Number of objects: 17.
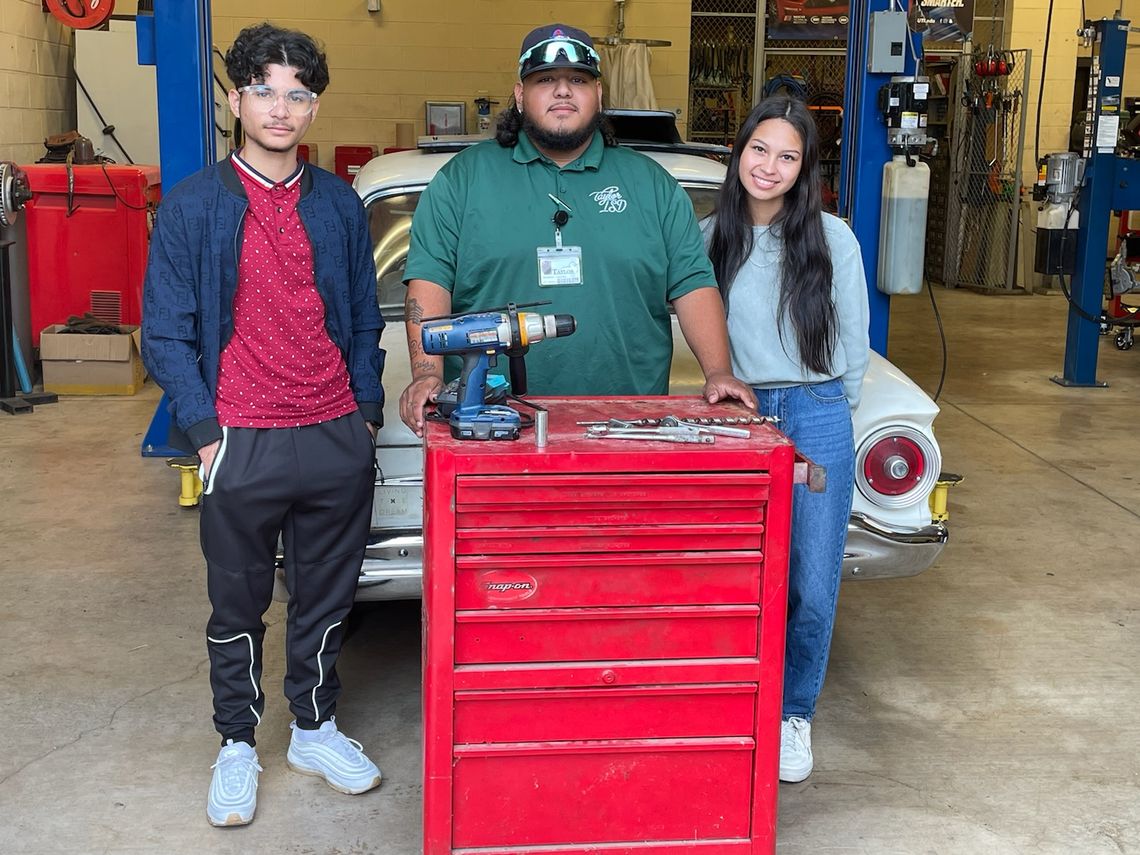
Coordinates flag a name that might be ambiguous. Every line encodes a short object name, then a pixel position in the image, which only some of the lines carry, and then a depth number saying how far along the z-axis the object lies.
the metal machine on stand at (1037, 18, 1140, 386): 8.12
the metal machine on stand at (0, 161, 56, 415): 6.92
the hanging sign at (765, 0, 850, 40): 13.60
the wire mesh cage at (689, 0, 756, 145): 13.88
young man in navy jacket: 2.77
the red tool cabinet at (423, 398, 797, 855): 2.35
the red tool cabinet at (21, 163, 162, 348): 8.18
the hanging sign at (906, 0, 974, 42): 6.17
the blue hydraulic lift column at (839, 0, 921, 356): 6.15
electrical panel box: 6.04
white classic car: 3.28
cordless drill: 2.43
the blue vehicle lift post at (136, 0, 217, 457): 5.73
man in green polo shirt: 3.03
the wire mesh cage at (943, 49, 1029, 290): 13.39
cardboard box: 7.73
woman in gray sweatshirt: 2.95
